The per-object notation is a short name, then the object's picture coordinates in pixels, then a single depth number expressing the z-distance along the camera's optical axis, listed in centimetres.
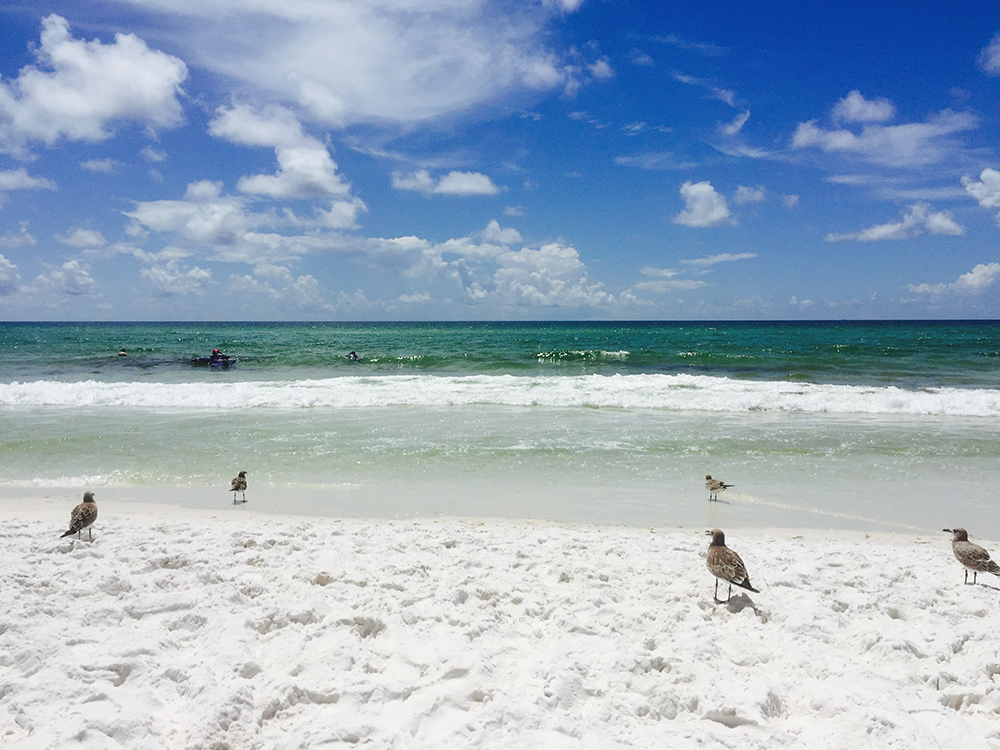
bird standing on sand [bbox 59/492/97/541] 611
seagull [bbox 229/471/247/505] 841
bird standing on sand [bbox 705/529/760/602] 482
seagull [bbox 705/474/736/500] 835
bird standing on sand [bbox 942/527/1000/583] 530
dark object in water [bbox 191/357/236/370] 3410
